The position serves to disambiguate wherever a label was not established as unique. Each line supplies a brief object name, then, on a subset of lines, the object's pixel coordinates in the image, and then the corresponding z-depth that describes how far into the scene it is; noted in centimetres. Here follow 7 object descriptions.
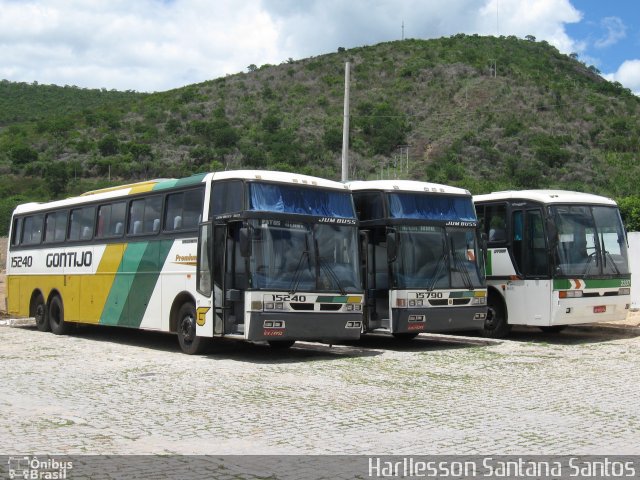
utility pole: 2670
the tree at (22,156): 7362
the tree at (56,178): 6456
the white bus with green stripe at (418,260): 1587
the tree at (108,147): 7525
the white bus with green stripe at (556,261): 1727
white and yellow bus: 1395
